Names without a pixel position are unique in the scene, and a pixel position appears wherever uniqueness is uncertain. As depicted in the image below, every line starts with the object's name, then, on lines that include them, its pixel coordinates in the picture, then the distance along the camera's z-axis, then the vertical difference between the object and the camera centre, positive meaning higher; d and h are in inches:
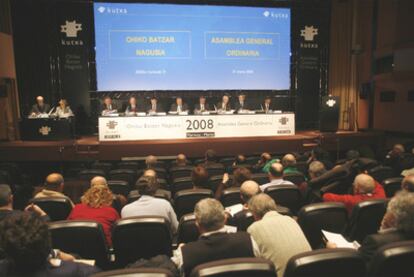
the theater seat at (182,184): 164.8 -36.5
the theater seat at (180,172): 199.5 -37.6
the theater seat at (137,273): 55.6 -25.9
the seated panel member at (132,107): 333.1 -2.7
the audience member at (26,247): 56.9 -22.2
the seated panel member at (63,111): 308.8 -5.1
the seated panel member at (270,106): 399.9 -4.2
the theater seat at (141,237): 88.3 -32.5
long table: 277.7 -18.3
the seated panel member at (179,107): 338.3 -3.5
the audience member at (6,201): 100.7 -26.7
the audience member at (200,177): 148.0 -30.5
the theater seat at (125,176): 191.5 -37.7
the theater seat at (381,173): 171.9 -34.2
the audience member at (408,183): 113.0 -26.2
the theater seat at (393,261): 64.0 -28.3
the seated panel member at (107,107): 312.7 -2.8
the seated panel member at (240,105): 344.5 -2.4
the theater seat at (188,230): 98.0 -34.1
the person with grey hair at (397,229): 74.6 -27.4
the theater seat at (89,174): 193.9 -37.3
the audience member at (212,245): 71.7 -28.6
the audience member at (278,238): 79.5 -30.4
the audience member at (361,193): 118.6 -30.5
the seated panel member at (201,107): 337.9 -3.8
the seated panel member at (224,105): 339.9 -2.3
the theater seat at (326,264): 60.6 -27.4
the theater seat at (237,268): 56.7 -26.1
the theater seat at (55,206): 116.4 -32.5
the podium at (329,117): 328.5 -14.1
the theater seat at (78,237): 85.1 -31.2
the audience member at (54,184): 135.0 -29.4
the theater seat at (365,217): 101.3 -32.8
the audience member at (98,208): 106.7 -31.2
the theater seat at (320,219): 98.4 -32.3
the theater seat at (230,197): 129.7 -33.7
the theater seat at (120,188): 159.5 -36.5
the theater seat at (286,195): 129.3 -33.6
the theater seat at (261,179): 163.6 -34.6
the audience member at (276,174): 143.7 -28.8
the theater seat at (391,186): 140.3 -33.0
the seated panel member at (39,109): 311.9 -3.0
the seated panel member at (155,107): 334.6 -3.2
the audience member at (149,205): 112.9 -31.8
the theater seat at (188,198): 126.4 -32.9
